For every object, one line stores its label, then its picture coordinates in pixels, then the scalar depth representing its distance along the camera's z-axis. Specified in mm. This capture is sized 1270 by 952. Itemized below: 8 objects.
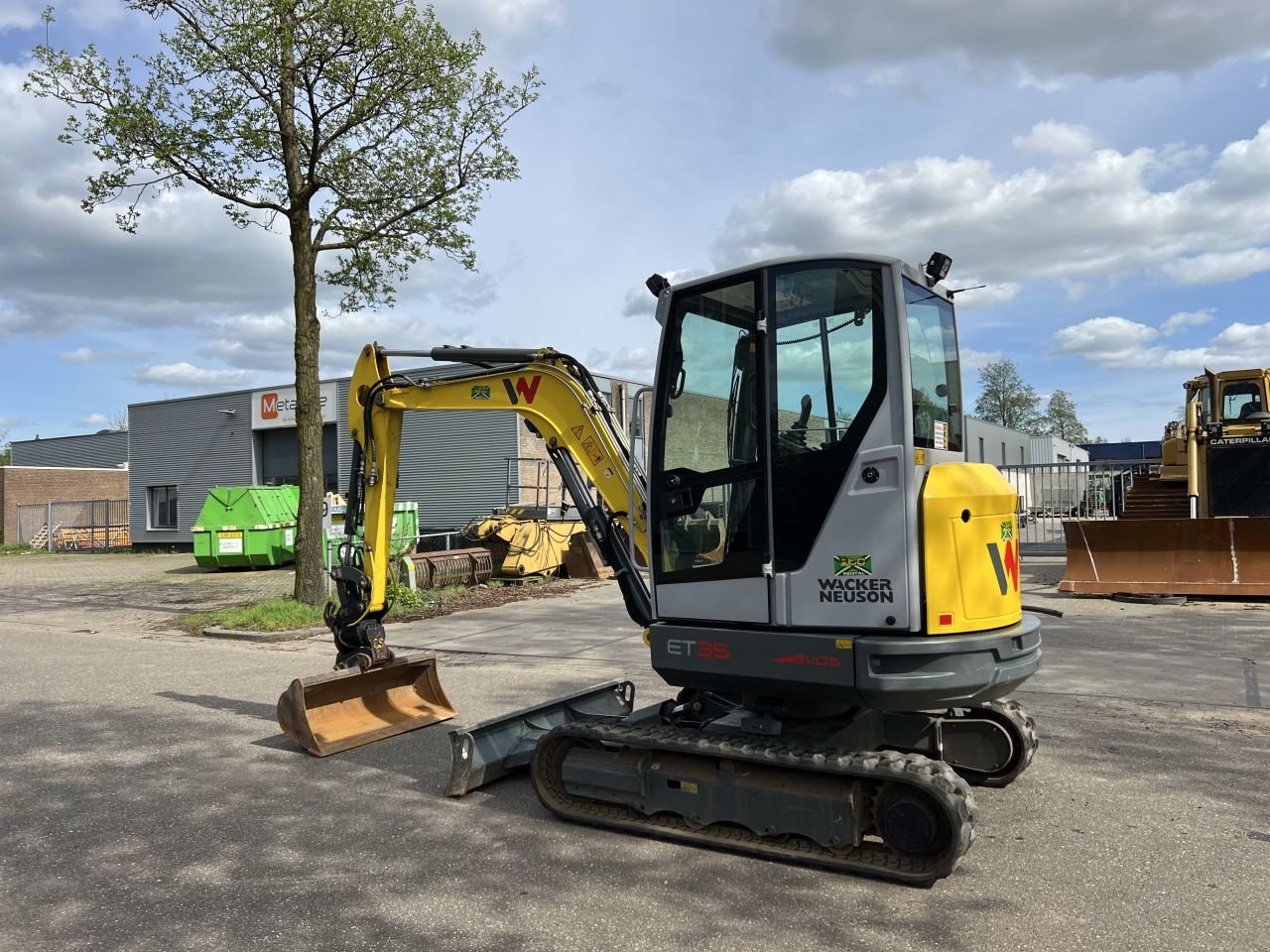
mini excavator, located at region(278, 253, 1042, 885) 4277
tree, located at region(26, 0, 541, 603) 13383
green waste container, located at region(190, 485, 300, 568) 22969
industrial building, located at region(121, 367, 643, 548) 25922
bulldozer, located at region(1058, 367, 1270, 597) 12781
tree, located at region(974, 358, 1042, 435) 83731
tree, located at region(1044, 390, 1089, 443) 89812
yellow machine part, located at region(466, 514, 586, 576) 17875
